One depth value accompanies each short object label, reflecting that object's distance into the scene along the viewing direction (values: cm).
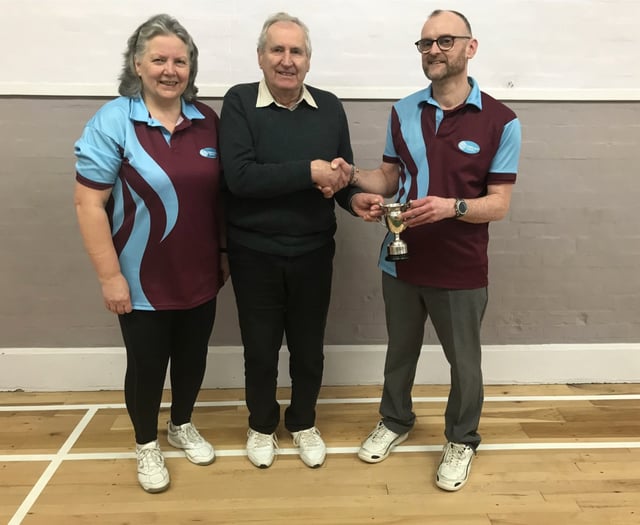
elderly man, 180
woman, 169
